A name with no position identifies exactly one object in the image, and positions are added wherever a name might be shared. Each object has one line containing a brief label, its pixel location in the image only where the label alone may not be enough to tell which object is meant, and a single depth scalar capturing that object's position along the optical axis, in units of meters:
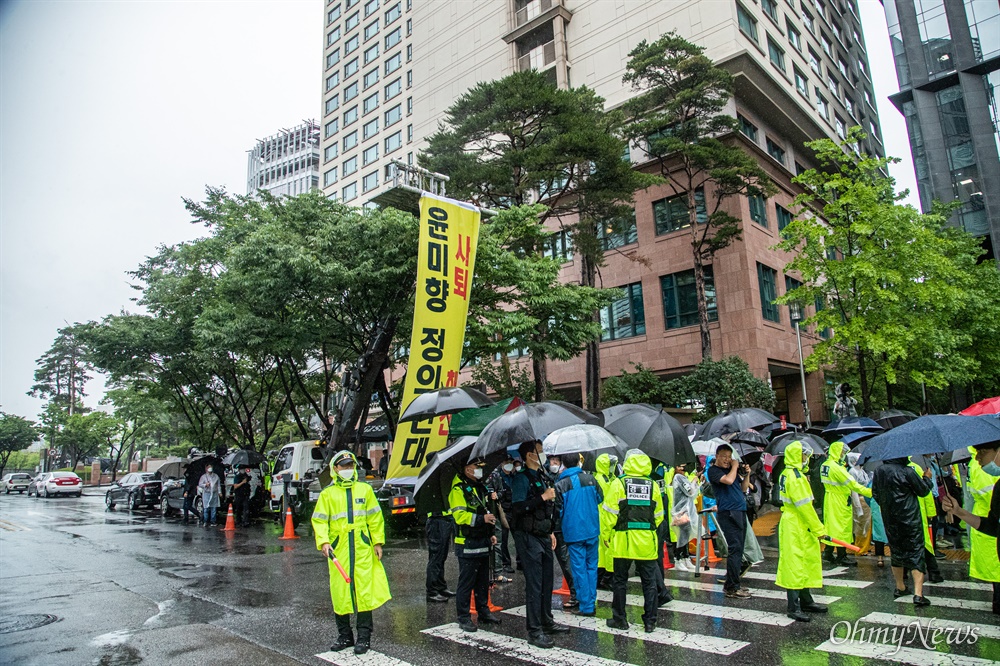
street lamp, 27.12
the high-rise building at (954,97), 49.72
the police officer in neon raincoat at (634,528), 6.67
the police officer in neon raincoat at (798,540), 6.73
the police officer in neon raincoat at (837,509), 9.06
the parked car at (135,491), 26.78
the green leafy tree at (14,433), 68.31
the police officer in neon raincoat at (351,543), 6.12
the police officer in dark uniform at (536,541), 6.27
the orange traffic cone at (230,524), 17.69
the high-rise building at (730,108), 29.97
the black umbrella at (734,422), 14.44
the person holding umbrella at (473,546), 6.84
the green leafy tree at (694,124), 25.58
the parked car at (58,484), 40.25
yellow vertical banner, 14.45
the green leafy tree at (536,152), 22.72
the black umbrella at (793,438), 12.02
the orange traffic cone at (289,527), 15.66
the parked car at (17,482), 48.63
